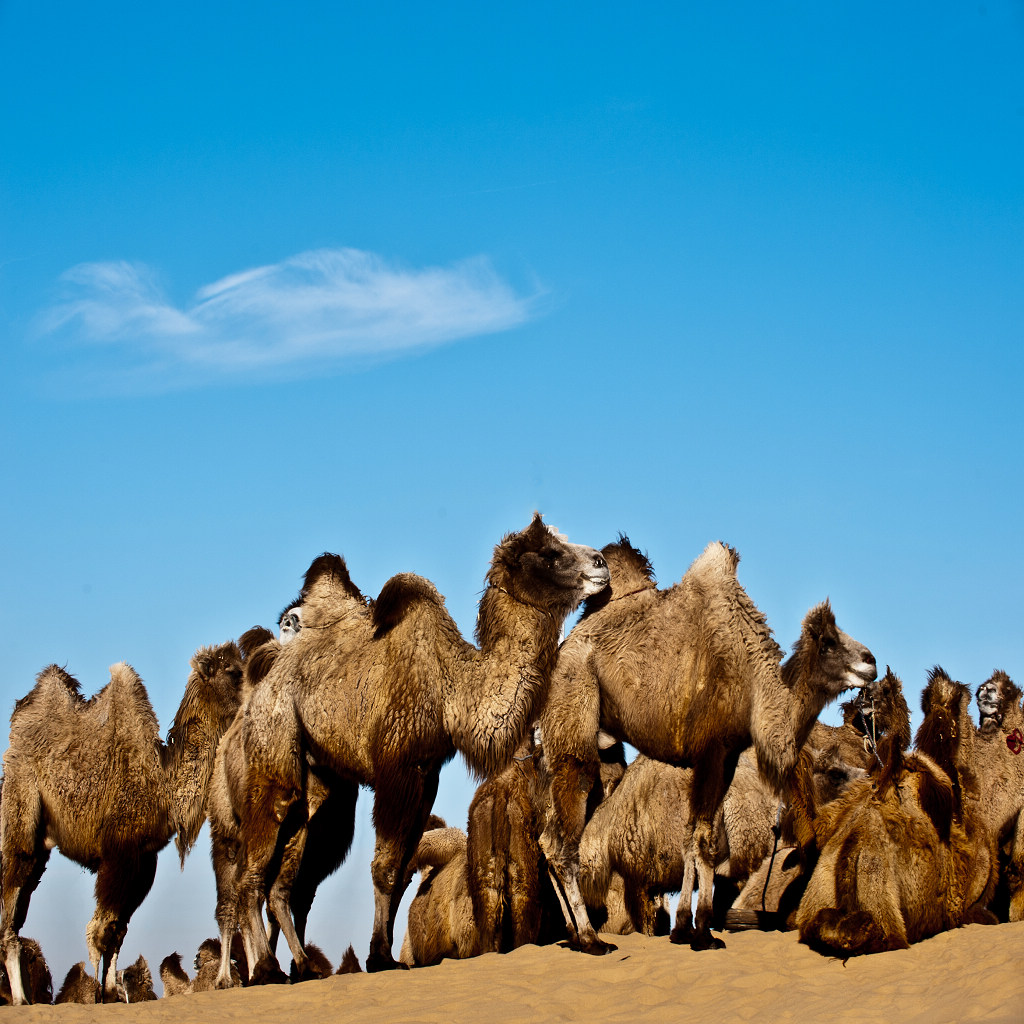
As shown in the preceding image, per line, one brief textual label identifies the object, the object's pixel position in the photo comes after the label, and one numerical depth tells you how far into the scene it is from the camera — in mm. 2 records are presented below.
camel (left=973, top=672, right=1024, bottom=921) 12836
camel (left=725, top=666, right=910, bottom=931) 11555
